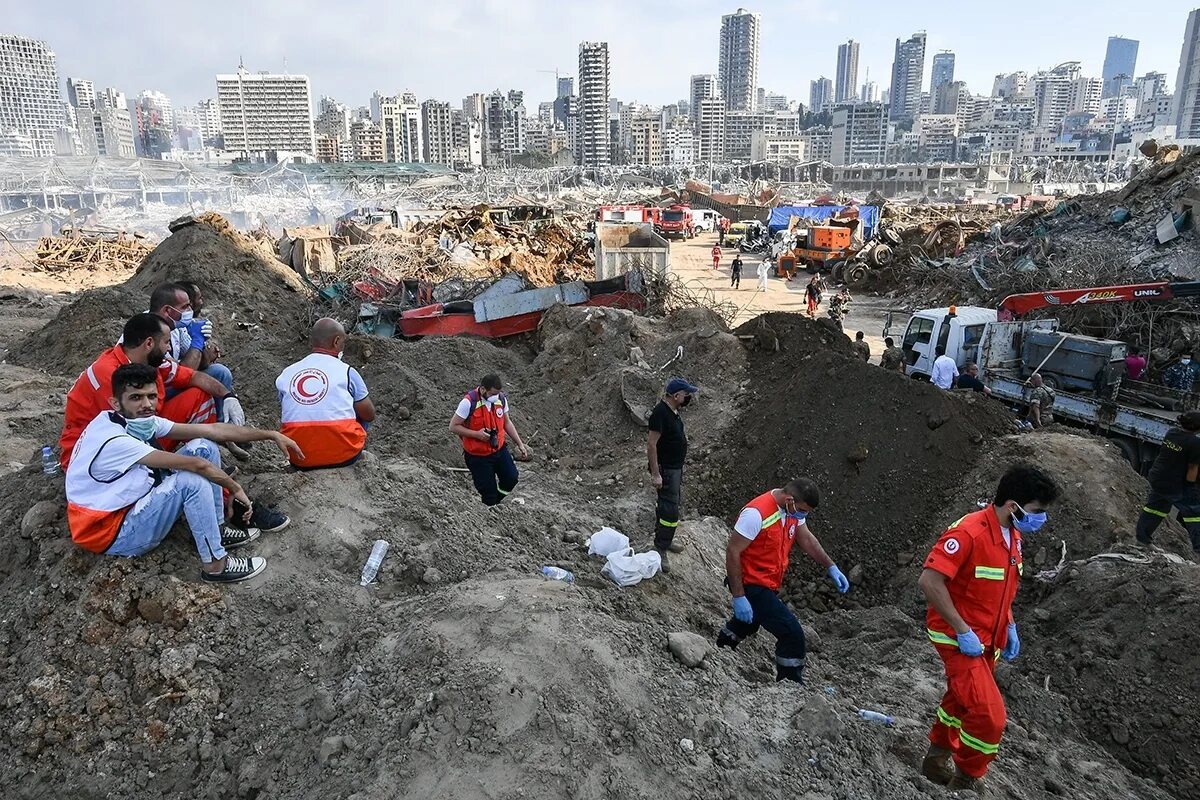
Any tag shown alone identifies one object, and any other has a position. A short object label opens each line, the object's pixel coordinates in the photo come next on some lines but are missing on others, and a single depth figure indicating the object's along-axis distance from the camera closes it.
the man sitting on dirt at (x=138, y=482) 4.12
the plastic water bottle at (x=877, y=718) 4.78
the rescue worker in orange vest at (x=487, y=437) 6.48
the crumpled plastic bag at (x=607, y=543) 6.25
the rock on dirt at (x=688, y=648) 4.72
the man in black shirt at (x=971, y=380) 11.16
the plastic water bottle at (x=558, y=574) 5.54
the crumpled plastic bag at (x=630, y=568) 5.88
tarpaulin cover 41.00
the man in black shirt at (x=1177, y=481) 7.07
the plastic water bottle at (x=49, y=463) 5.27
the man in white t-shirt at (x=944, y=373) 11.06
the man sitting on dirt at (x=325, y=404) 5.37
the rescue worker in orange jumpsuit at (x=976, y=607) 3.88
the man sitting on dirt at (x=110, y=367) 4.66
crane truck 9.66
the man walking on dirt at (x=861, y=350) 12.33
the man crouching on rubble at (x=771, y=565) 4.69
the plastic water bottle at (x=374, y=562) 4.99
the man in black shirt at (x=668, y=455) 6.04
